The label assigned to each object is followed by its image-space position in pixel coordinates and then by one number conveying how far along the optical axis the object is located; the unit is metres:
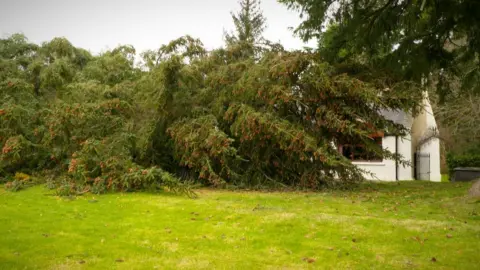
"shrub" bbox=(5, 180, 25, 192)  11.84
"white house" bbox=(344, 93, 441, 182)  20.02
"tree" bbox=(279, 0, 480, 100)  7.11
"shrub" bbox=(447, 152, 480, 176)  21.03
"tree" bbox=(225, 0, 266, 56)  38.75
